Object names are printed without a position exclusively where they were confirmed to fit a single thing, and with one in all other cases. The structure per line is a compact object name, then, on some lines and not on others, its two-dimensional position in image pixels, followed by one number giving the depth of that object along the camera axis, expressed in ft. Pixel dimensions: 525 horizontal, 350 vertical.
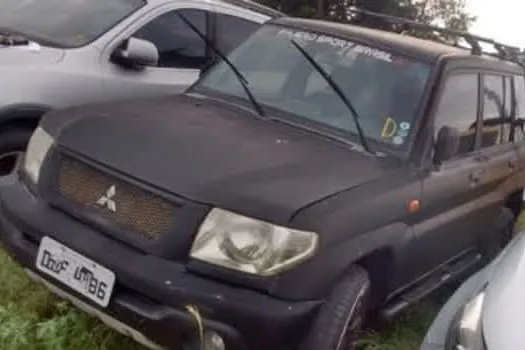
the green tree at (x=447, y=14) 69.15
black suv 10.37
